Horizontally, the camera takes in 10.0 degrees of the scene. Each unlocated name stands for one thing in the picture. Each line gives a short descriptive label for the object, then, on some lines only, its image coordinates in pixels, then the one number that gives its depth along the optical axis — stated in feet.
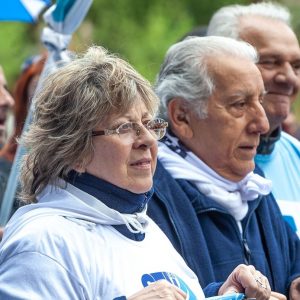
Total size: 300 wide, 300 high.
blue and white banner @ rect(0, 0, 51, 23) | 26.38
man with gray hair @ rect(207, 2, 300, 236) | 26.94
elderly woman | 17.71
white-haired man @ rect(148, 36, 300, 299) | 23.52
